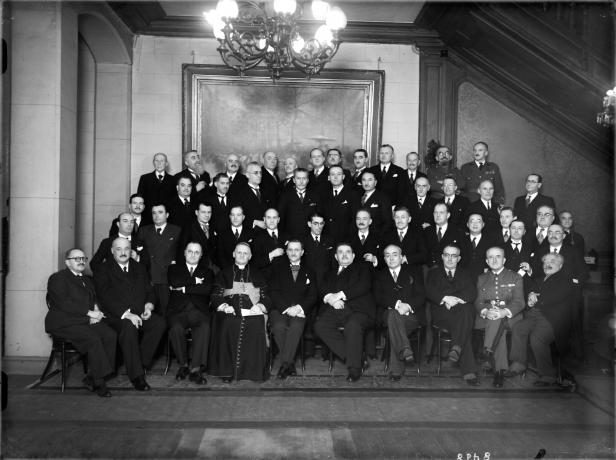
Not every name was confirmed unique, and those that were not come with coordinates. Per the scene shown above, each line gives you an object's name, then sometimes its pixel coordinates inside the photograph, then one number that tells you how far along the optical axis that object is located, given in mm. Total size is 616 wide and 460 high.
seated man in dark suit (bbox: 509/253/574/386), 4992
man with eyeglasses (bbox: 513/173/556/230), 6203
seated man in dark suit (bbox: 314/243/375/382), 5094
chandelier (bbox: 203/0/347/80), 4504
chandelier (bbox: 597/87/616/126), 5340
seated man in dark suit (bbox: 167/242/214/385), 5020
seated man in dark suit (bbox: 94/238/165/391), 4988
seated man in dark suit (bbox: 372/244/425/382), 5047
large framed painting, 7805
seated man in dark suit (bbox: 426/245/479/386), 5016
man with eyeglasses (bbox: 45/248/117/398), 4613
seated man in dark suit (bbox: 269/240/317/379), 5133
